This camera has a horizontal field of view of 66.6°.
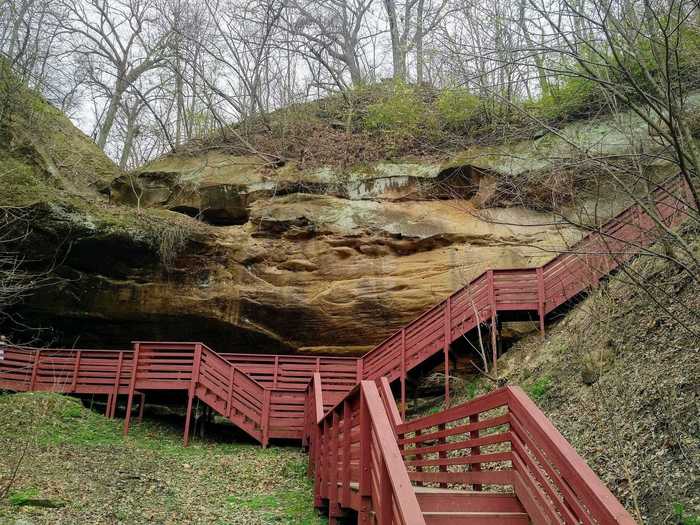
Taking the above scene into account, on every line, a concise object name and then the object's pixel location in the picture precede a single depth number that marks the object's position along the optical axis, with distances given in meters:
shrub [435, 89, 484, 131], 18.56
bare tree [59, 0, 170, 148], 23.58
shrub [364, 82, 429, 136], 19.17
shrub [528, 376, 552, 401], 9.62
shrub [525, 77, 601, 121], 14.34
